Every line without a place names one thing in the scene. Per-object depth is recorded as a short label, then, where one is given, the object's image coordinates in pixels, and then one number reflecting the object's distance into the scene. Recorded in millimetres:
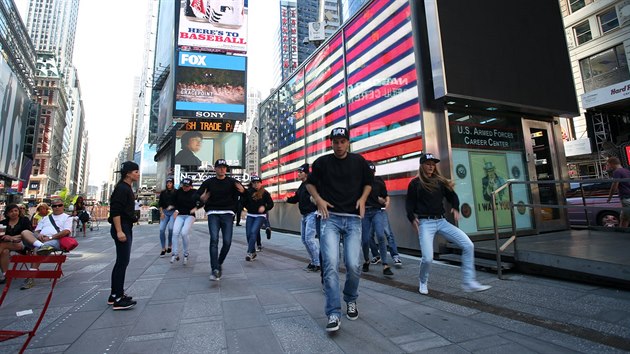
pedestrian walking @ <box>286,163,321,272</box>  5527
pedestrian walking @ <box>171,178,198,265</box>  6539
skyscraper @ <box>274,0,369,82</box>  94500
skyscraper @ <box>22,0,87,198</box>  87312
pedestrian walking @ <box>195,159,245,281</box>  5117
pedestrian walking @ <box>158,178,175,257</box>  7407
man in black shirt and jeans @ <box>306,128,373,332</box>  2949
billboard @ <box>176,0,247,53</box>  33594
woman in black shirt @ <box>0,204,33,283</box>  5023
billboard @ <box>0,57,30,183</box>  21781
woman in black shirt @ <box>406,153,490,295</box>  3857
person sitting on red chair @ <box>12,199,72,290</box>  5238
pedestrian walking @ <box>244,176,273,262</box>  6415
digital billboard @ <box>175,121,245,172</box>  36094
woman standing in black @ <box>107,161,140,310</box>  3603
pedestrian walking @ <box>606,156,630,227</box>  5493
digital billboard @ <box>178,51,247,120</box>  33719
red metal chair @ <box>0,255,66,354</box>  1894
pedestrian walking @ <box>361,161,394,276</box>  5387
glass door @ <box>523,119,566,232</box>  7336
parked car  7832
